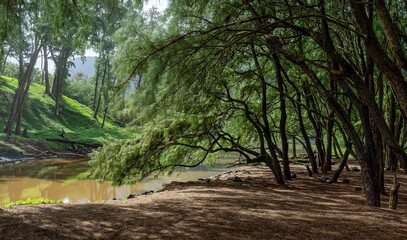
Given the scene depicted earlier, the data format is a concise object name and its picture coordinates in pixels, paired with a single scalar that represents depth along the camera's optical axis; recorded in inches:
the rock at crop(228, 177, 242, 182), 352.8
